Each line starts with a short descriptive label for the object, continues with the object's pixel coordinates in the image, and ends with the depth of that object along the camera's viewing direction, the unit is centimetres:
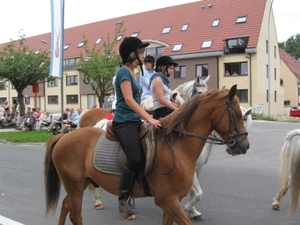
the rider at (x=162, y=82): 489
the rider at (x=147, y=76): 634
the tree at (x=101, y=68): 2319
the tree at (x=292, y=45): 8134
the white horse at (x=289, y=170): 482
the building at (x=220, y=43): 3334
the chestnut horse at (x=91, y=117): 682
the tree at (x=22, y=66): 2202
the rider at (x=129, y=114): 368
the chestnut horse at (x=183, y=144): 358
